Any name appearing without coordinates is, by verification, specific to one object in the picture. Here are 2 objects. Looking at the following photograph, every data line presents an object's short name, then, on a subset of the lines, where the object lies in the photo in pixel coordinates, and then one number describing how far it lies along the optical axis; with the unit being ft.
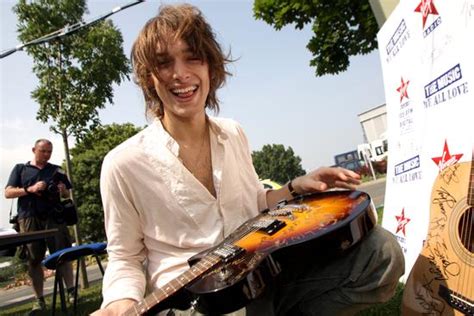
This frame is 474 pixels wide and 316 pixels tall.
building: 129.70
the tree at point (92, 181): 71.26
